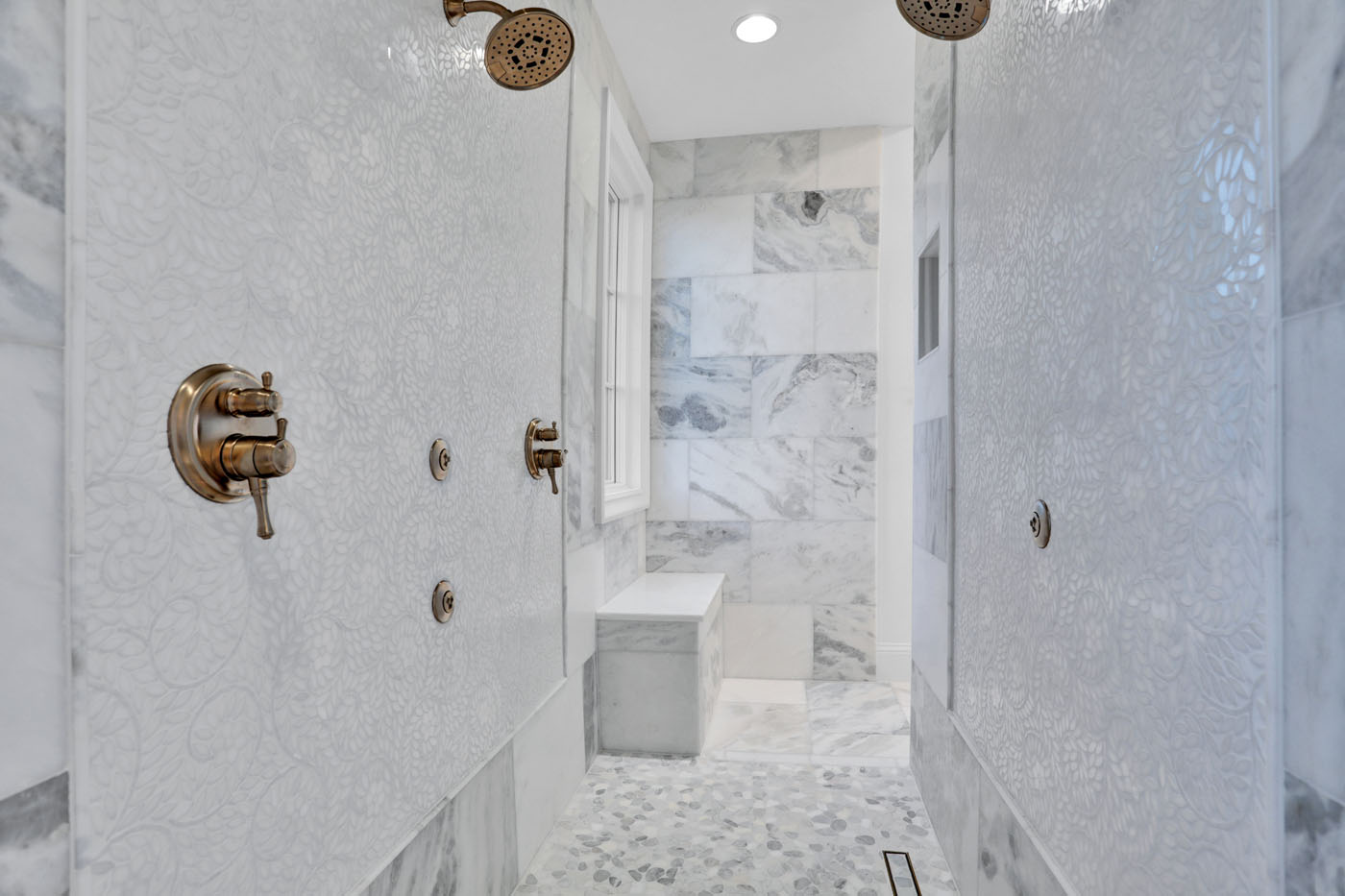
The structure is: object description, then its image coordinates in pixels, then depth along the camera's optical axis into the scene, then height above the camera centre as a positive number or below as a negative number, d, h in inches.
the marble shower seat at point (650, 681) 90.0 -28.9
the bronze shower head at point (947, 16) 44.5 +26.7
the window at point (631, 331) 116.9 +19.2
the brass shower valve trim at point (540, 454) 63.3 -0.7
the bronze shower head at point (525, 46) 46.6 +26.2
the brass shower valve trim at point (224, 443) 26.9 +0.1
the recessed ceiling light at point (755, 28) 93.4 +54.5
